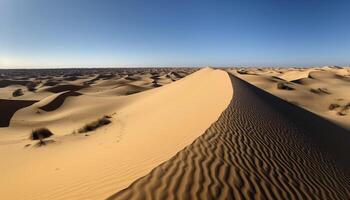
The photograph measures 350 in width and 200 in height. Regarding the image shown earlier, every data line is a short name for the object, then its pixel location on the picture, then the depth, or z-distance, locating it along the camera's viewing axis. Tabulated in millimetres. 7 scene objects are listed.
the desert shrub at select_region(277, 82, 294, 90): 36606
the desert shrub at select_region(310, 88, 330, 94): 35997
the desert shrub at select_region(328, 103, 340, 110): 26041
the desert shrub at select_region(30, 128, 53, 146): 15172
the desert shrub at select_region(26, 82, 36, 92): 49238
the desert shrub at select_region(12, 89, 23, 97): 42525
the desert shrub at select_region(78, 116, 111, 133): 16125
